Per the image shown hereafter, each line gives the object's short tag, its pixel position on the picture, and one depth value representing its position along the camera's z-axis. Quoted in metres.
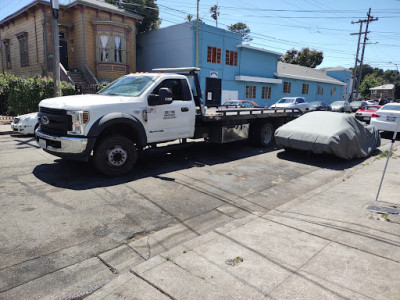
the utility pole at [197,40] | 22.82
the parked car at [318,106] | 27.31
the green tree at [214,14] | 46.18
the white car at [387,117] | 12.82
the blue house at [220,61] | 24.36
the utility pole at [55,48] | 11.98
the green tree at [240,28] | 53.53
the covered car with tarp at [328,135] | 7.88
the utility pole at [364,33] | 40.78
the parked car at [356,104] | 36.22
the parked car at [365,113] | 19.48
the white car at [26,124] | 10.88
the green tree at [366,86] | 84.09
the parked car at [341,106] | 31.73
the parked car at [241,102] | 17.97
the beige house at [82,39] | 20.39
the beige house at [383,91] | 85.50
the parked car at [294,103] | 23.44
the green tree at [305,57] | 59.09
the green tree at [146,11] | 27.08
